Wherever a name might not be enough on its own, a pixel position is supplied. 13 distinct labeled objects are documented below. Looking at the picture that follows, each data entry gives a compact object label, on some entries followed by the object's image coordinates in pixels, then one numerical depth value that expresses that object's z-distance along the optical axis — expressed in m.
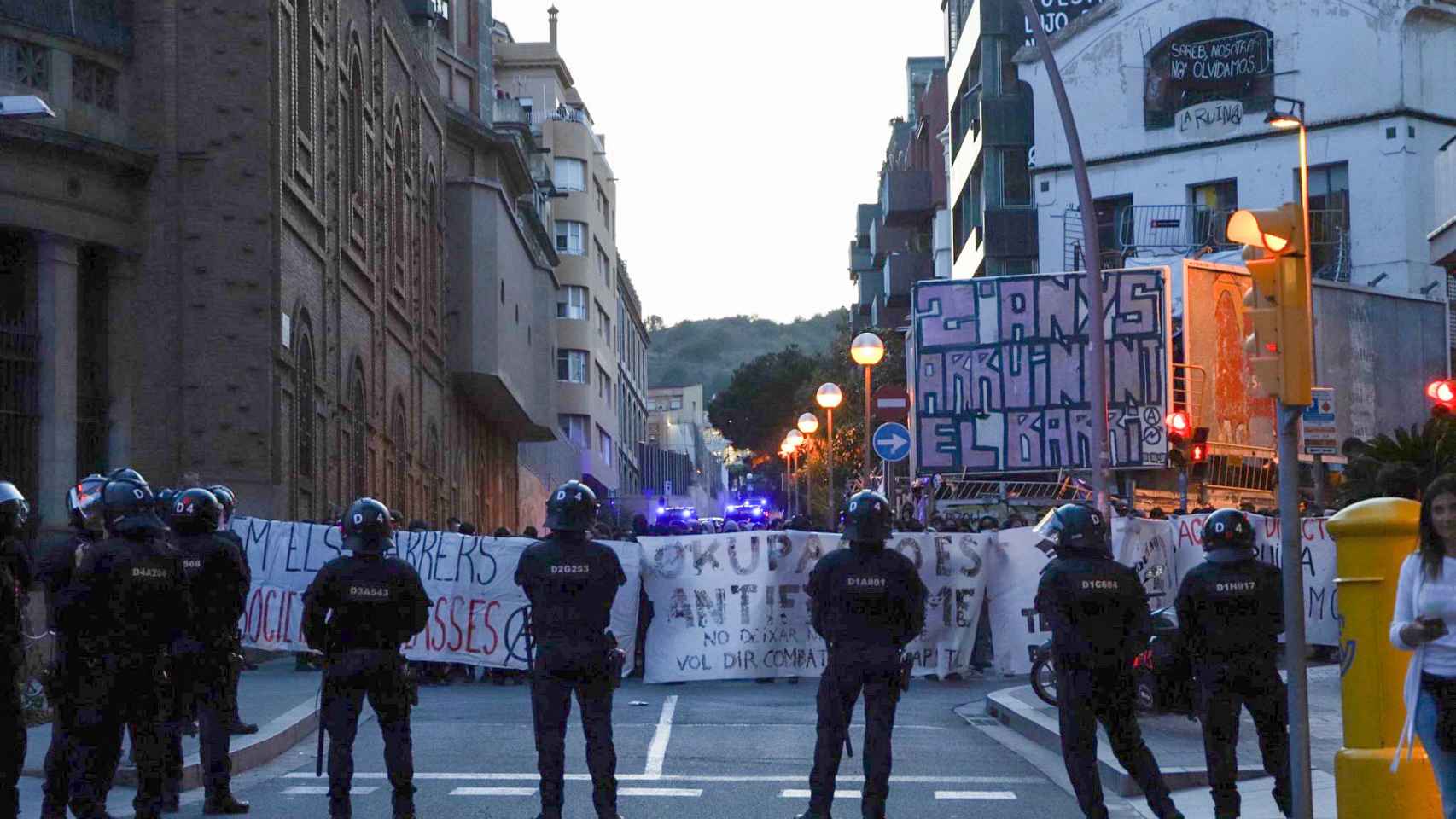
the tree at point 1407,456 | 20.61
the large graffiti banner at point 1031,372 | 36.03
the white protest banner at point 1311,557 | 22.64
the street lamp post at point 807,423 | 46.28
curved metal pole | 21.22
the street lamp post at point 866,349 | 29.59
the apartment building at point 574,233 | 81.25
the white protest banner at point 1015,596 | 22.84
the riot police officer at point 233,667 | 12.48
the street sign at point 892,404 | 26.95
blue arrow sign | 27.38
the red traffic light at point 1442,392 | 21.91
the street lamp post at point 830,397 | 36.92
